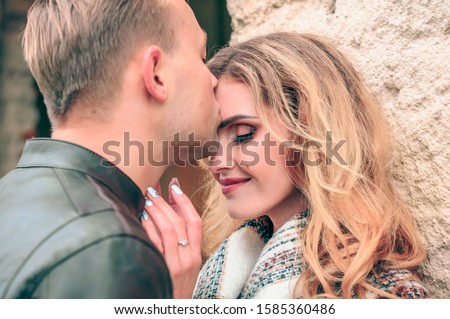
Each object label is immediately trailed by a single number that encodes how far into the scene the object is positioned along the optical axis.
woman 1.41
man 1.20
